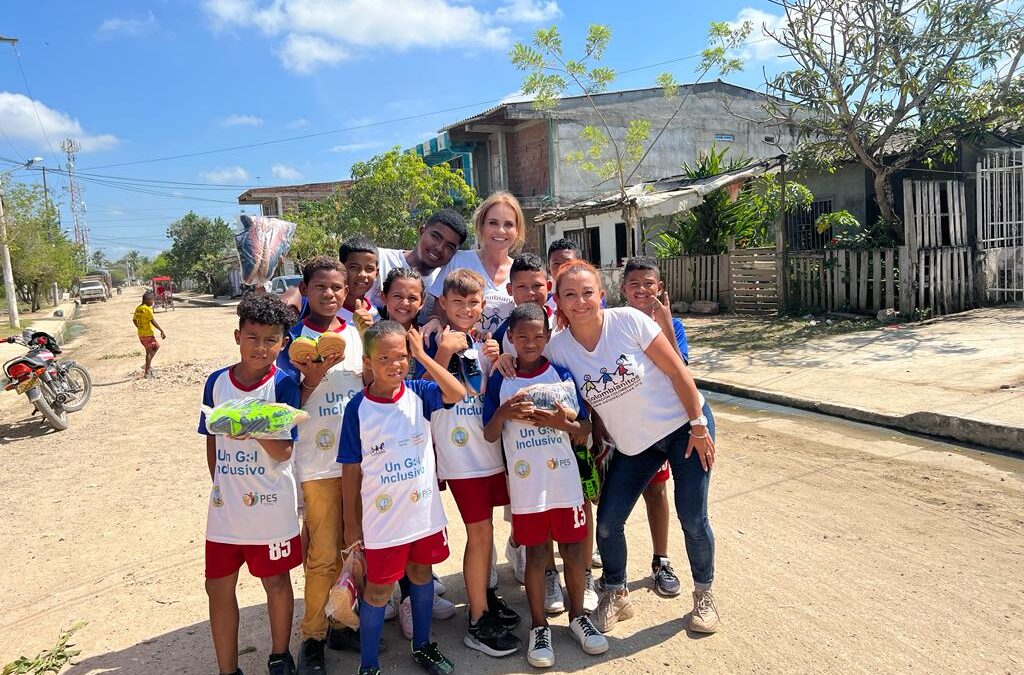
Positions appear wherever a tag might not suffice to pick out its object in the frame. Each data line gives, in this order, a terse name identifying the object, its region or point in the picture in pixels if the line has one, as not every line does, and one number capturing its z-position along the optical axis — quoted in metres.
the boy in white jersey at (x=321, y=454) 2.83
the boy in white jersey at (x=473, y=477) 2.88
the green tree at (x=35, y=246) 26.29
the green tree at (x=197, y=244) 57.94
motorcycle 7.88
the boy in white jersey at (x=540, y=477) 2.81
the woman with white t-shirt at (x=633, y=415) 2.90
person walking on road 11.73
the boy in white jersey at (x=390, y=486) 2.60
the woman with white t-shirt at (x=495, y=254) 3.36
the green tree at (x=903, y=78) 10.12
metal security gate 11.05
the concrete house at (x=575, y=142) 22.03
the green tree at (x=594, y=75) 12.89
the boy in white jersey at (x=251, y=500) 2.60
